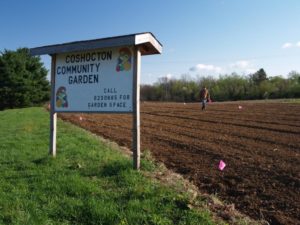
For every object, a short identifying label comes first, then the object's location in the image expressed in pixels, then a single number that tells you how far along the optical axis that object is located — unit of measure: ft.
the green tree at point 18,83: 122.55
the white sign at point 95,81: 16.96
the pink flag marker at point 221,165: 17.11
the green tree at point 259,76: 214.74
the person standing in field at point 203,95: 64.73
